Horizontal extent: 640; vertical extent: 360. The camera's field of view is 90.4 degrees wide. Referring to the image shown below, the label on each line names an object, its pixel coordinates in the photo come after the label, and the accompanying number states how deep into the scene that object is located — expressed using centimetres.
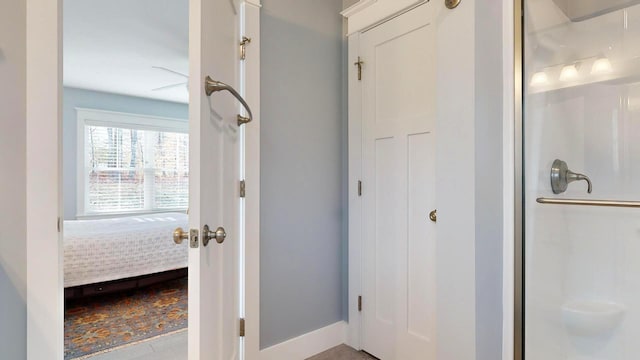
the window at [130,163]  475
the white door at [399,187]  173
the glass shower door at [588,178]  148
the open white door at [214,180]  96
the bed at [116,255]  277
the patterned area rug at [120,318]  224
